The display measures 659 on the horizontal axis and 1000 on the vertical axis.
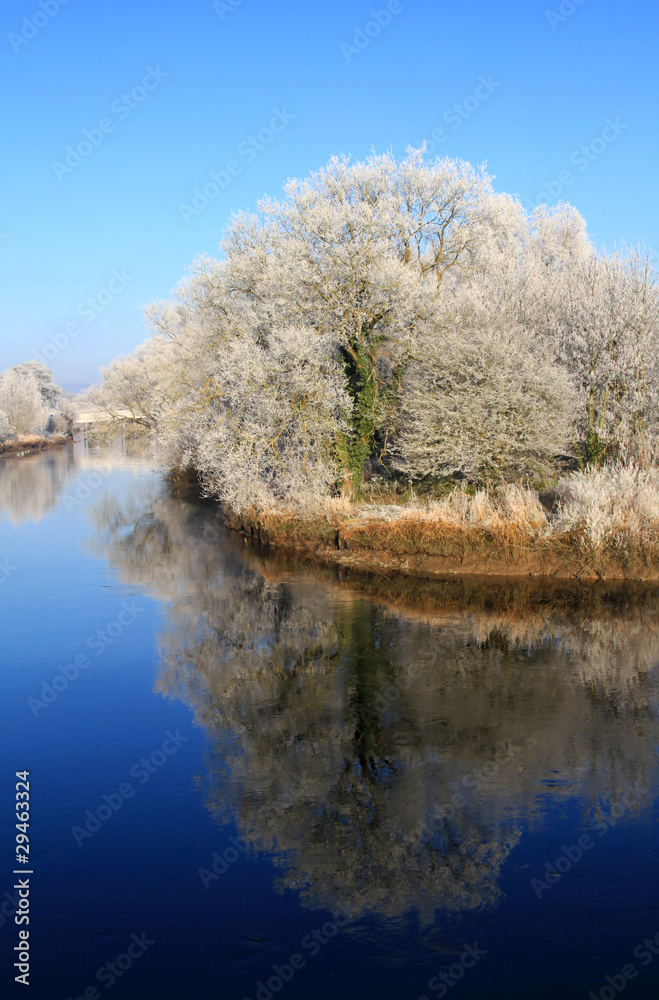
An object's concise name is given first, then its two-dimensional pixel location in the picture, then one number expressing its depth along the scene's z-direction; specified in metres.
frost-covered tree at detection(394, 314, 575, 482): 19.81
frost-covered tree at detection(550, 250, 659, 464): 20.02
